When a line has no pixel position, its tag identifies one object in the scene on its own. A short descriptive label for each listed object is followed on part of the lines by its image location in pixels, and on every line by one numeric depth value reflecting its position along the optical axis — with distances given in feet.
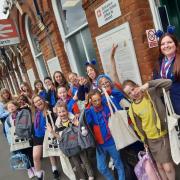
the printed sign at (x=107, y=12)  10.27
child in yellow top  6.57
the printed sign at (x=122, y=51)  10.13
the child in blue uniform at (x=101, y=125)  7.92
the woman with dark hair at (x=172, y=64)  6.32
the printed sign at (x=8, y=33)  21.73
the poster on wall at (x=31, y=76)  23.43
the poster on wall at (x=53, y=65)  17.03
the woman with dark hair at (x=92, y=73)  9.52
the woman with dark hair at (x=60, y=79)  11.13
